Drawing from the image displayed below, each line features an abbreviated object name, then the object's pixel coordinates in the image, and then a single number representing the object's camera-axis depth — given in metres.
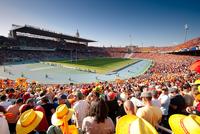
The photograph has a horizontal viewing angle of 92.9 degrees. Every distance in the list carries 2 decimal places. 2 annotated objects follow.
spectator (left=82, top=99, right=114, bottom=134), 1.79
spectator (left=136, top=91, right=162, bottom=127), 2.03
